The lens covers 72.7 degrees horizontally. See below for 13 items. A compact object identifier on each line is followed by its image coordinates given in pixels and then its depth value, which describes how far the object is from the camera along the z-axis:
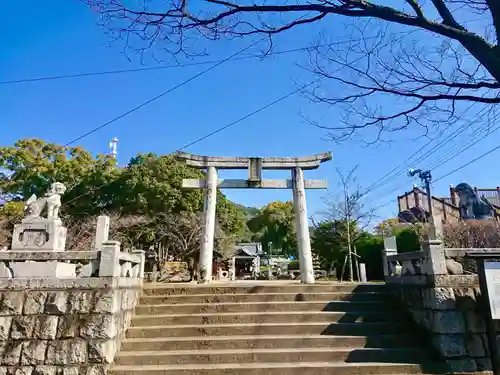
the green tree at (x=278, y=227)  39.12
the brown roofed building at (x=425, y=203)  30.47
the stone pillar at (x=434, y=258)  5.52
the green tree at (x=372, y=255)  17.75
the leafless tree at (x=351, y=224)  17.81
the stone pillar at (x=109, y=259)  5.45
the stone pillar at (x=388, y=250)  7.62
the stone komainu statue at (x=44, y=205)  7.11
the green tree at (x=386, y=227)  21.72
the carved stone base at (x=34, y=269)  5.77
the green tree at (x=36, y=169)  20.44
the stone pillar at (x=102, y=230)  6.55
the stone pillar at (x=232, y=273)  22.26
